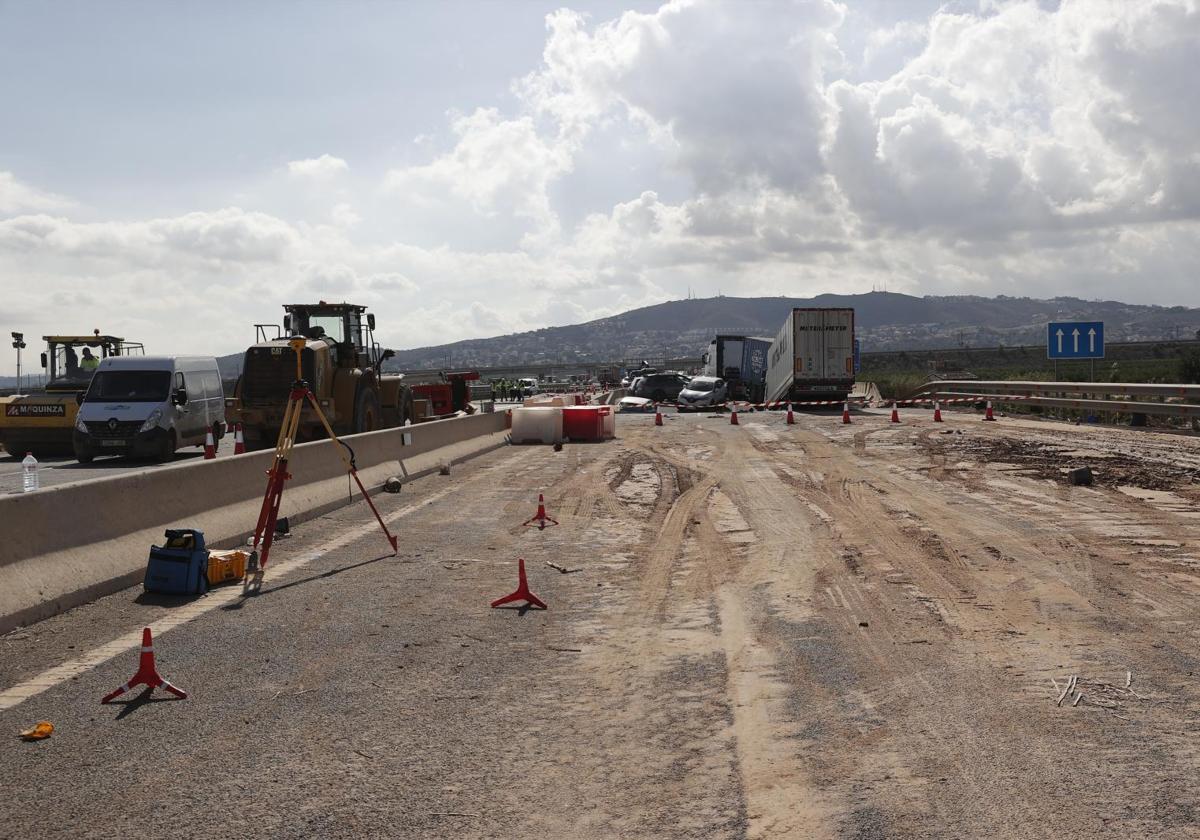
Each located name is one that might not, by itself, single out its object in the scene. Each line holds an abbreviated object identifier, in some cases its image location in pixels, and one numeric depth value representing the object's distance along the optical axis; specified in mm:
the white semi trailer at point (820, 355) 41688
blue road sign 30781
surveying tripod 9484
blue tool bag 8711
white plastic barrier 27281
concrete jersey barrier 7770
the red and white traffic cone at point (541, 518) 12544
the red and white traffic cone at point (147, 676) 5953
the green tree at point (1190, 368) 37375
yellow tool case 9031
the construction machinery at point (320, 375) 20797
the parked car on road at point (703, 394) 45750
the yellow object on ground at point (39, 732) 5301
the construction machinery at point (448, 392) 34156
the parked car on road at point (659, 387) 54094
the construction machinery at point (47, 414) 24859
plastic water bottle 12923
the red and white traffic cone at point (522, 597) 8203
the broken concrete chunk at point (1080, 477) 15625
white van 22516
